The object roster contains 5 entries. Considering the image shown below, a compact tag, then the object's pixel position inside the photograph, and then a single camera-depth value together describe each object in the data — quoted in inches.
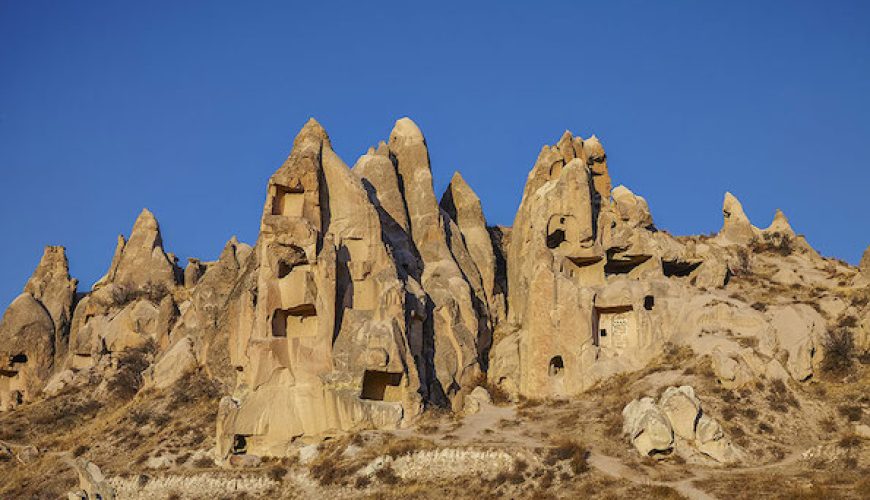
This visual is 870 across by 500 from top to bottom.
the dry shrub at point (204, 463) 1711.1
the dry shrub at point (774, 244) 2298.2
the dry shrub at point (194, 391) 1966.0
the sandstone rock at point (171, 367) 2069.4
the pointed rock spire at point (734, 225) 2395.4
